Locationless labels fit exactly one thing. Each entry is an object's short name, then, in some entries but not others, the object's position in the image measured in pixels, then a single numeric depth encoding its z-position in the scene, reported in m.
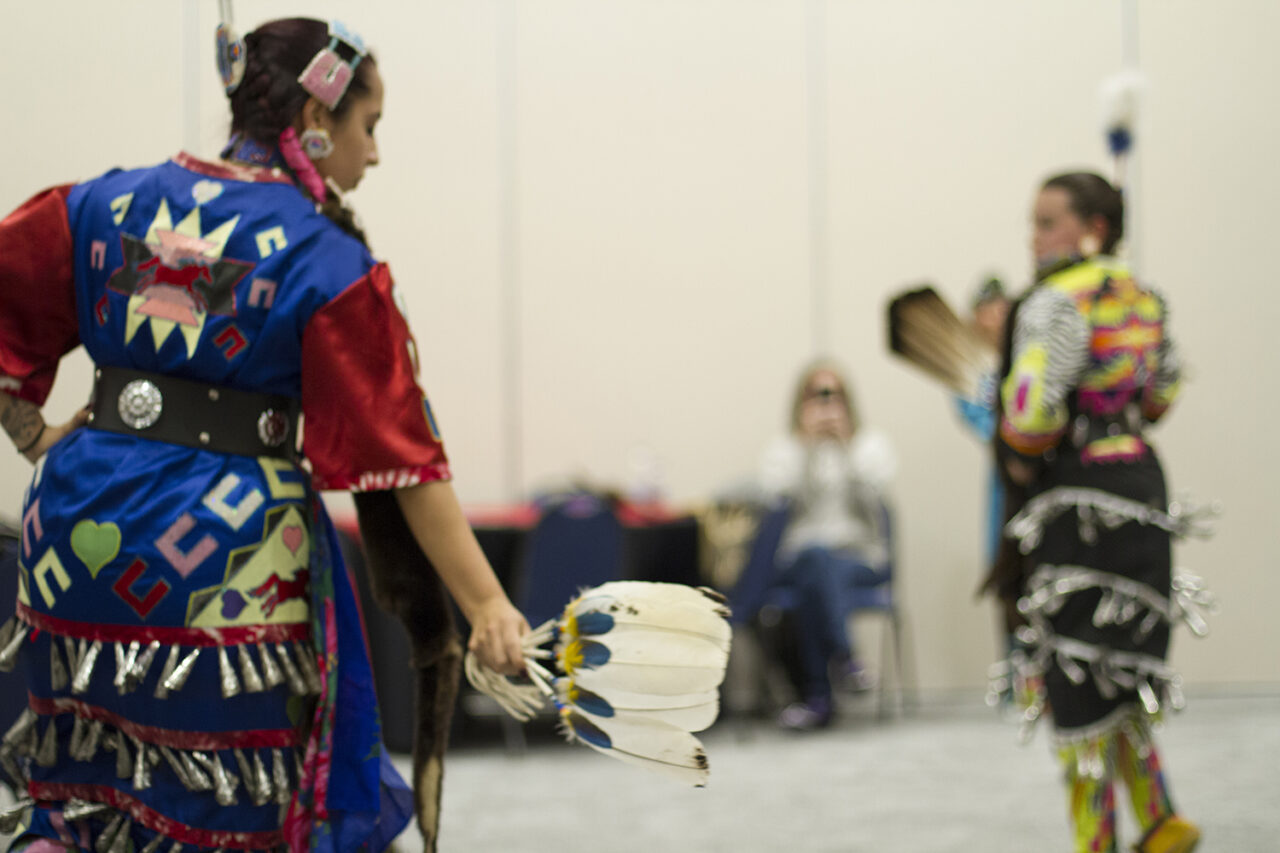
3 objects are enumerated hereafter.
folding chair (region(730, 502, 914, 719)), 8.62
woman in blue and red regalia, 2.62
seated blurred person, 9.22
